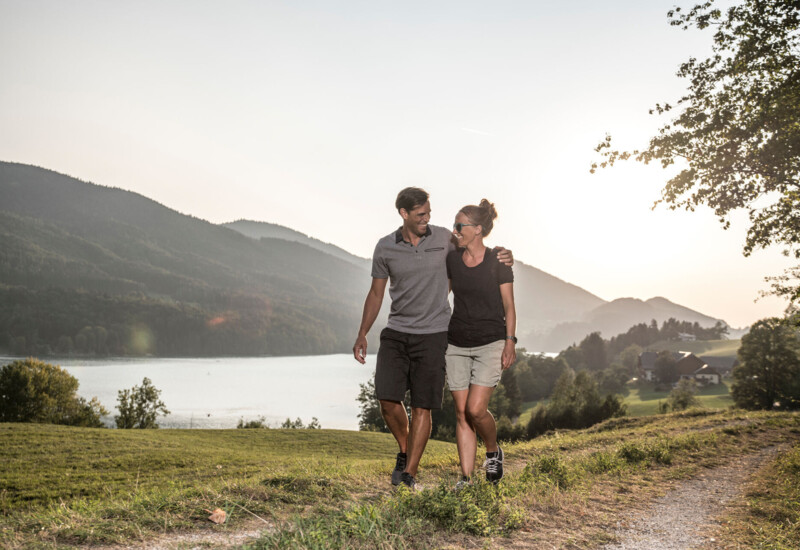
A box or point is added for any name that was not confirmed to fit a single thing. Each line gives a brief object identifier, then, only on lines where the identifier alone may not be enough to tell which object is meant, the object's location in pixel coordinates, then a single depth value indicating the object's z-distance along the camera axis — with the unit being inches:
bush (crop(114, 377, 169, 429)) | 2160.4
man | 208.5
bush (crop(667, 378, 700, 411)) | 2134.6
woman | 210.2
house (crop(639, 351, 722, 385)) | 4040.4
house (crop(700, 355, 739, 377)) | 4428.2
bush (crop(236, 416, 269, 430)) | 2108.8
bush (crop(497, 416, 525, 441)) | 1852.9
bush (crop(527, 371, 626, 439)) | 1785.2
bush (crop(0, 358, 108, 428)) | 2082.9
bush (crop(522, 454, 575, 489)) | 230.2
